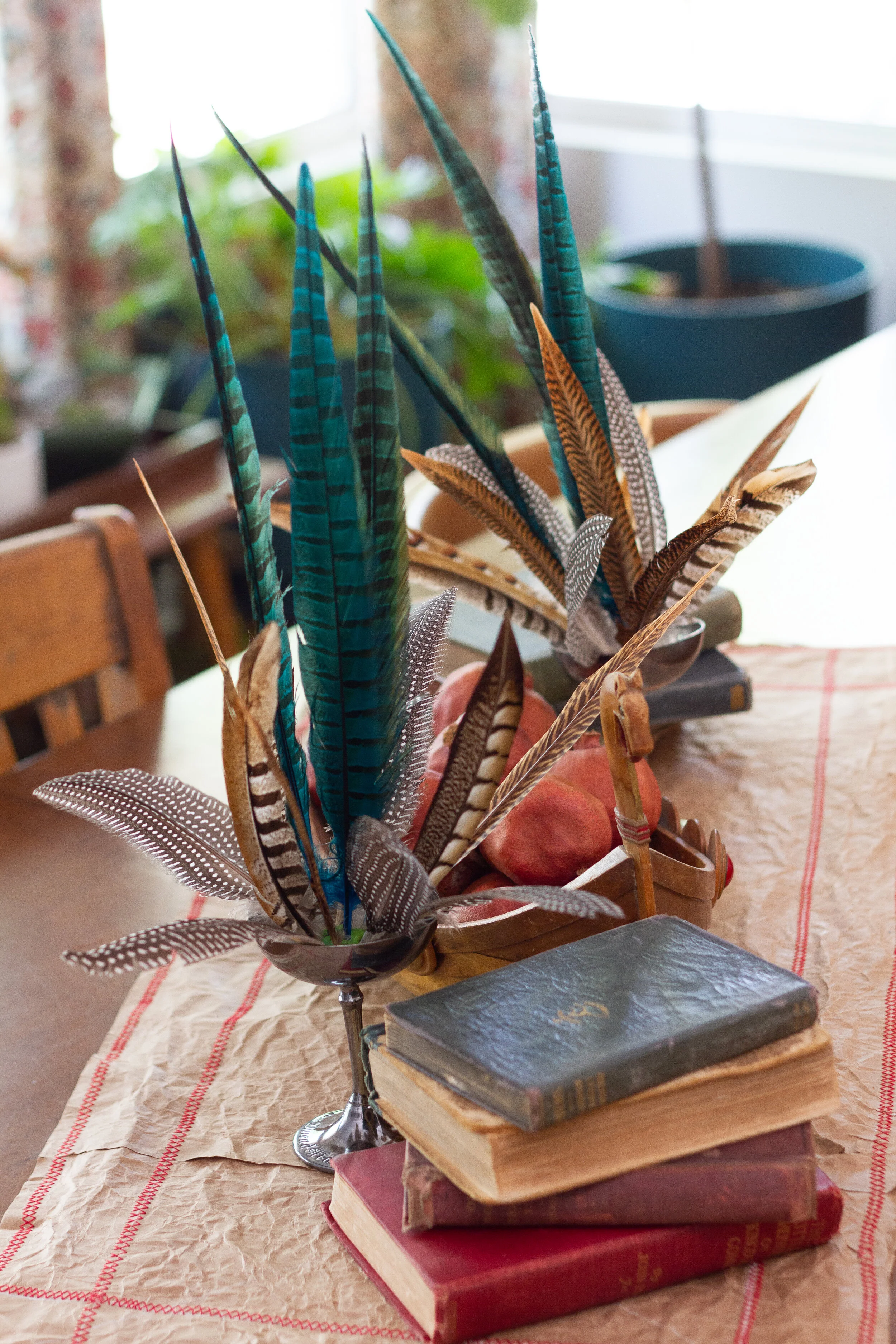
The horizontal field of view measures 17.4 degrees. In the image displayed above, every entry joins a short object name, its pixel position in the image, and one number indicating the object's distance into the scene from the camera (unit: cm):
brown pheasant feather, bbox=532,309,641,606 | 165
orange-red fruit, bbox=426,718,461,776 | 164
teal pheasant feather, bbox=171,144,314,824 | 137
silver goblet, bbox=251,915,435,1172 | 144
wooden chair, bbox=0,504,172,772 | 231
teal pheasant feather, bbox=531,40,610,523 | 166
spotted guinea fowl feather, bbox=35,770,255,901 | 147
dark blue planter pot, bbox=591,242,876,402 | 543
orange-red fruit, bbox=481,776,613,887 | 157
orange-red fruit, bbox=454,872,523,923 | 155
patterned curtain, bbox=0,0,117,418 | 530
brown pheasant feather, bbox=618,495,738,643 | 160
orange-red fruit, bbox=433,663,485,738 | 171
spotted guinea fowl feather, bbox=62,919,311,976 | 137
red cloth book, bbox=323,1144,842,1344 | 137
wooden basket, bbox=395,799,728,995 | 151
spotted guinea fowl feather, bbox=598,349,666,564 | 176
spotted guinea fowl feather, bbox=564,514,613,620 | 158
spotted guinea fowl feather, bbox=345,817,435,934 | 140
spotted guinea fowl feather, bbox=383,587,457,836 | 147
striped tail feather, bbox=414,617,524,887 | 150
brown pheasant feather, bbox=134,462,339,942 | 138
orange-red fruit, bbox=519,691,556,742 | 171
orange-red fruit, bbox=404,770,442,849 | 155
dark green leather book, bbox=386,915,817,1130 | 134
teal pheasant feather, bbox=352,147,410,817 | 136
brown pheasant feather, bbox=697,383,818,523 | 176
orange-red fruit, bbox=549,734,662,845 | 160
